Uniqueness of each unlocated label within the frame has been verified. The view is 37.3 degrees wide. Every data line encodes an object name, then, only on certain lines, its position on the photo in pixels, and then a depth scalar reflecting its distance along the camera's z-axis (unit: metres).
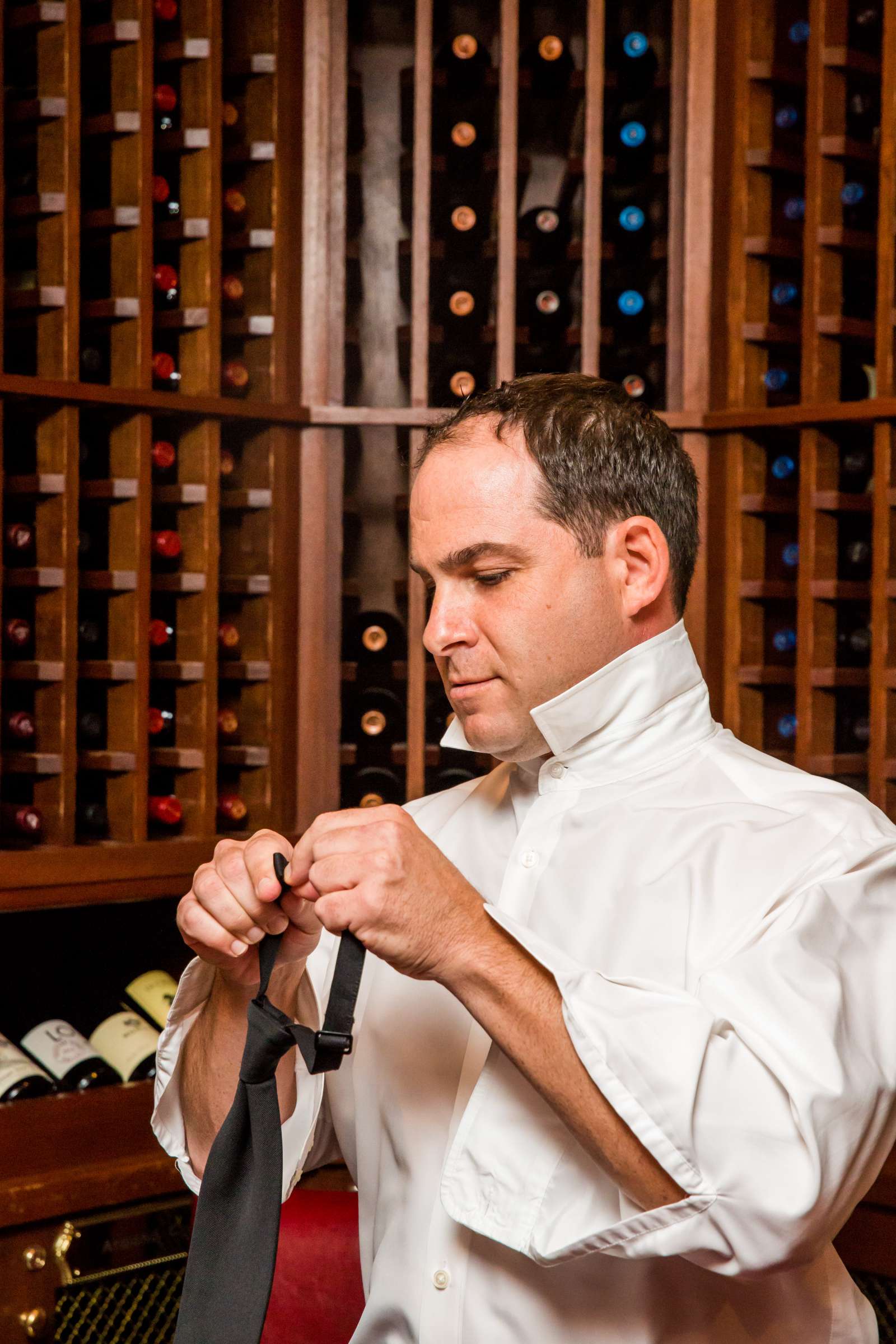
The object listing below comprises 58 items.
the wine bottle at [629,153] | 2.59
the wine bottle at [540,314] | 2.62
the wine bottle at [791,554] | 2.55
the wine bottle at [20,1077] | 2.10
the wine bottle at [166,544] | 2.41
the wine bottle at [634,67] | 2.60
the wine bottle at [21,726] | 2.29
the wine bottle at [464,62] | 2.58
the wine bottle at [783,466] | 2.54
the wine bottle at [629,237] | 2.61
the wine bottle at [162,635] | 2.42
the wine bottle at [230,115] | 2.53
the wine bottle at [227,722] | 2.53
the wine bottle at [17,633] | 2.27
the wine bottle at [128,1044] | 2.24
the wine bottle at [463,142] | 2.58
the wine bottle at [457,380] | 2.60
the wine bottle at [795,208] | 2.52
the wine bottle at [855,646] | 2.46
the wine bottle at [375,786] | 2.59
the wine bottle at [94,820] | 2.38
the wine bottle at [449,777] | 2.58
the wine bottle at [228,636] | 2.52
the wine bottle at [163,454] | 2.42
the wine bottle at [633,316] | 2.59
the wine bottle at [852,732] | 2.46
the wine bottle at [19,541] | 2.28
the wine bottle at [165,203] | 2.41
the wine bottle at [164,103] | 2.41
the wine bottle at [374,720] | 2.60
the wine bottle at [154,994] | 2.38
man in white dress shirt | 1.02
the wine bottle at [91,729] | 2.39
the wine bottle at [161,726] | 2.44
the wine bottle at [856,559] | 2.47
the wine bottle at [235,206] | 2.52
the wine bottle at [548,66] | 2.60
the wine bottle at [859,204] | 2.43
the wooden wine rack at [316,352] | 2.31
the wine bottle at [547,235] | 2.62
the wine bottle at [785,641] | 2.54
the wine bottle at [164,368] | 2.43
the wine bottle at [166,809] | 2.40
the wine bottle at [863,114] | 2.46
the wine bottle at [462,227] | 2.60
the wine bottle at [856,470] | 2.47
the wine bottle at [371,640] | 2.62
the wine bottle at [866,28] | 2.46
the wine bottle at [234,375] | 2.51
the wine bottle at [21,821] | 2.25
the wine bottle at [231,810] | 2.49
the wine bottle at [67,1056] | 2.20
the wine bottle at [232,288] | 2.52
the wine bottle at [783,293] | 2.56
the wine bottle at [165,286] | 2.43
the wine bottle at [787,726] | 2.54
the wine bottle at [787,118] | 2.54
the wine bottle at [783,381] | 2.54
